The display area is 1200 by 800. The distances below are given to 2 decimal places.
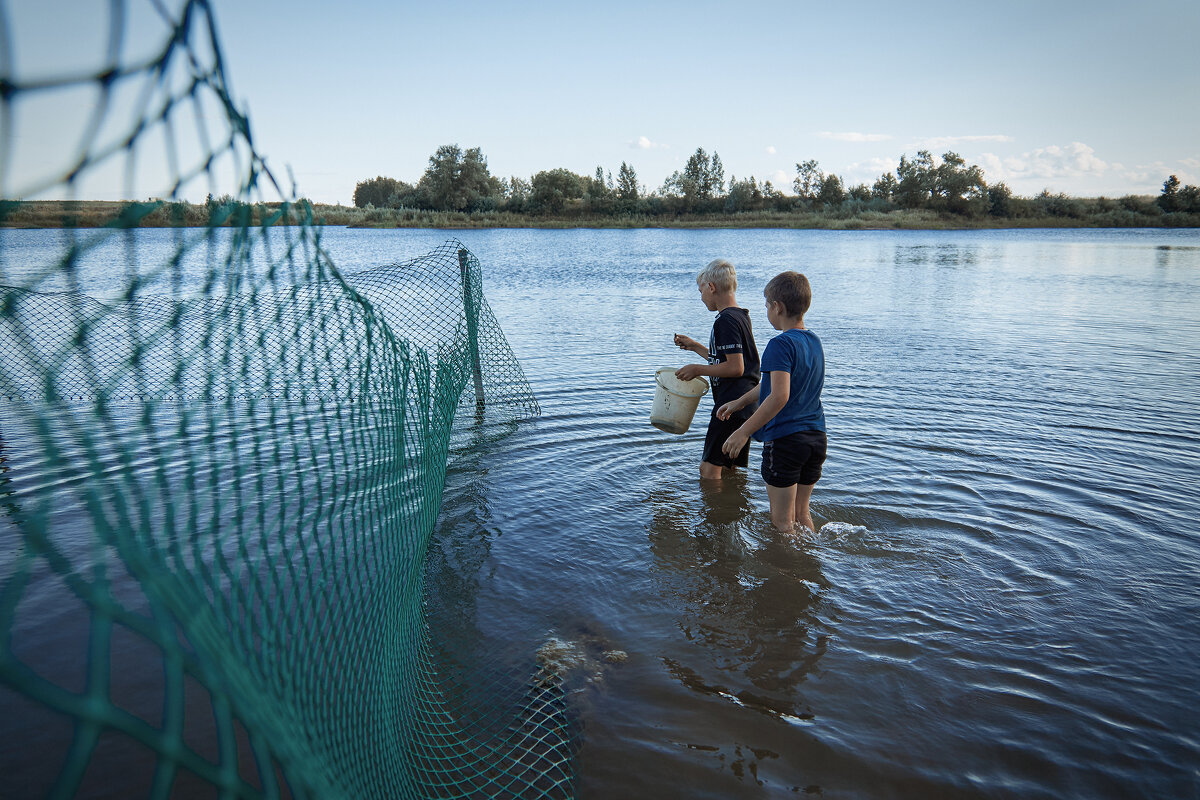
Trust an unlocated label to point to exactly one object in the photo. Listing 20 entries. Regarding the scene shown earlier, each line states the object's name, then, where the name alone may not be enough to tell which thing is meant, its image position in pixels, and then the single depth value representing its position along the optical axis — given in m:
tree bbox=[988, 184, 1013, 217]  87.12
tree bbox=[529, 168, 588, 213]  94.26
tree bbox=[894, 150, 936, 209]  97.31
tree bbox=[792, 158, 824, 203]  107.35
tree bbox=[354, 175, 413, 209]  115.76
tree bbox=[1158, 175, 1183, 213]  76.81
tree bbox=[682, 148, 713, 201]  108.12
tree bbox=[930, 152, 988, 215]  90.25
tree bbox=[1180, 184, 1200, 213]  74.44
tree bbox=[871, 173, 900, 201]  103.06
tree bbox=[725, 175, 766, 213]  98.44
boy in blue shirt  4.48
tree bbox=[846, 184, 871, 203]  104.00
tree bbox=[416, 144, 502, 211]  94.62
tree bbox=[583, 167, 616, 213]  96.50
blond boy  5.43
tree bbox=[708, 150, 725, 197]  108.50
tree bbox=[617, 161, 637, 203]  105.19
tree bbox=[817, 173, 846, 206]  105.19
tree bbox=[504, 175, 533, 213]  93.94
